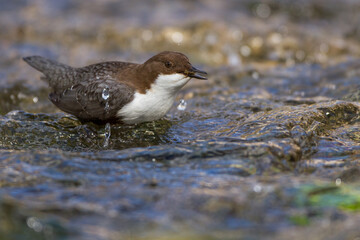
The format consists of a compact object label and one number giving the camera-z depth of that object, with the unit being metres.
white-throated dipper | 9.28
